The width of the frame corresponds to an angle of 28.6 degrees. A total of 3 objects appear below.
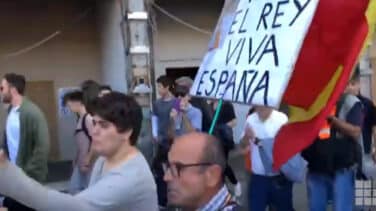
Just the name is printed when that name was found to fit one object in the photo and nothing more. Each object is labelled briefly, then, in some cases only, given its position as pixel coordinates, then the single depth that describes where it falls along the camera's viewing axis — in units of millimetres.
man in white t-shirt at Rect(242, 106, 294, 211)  6484
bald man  2725
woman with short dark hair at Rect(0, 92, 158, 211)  2881
